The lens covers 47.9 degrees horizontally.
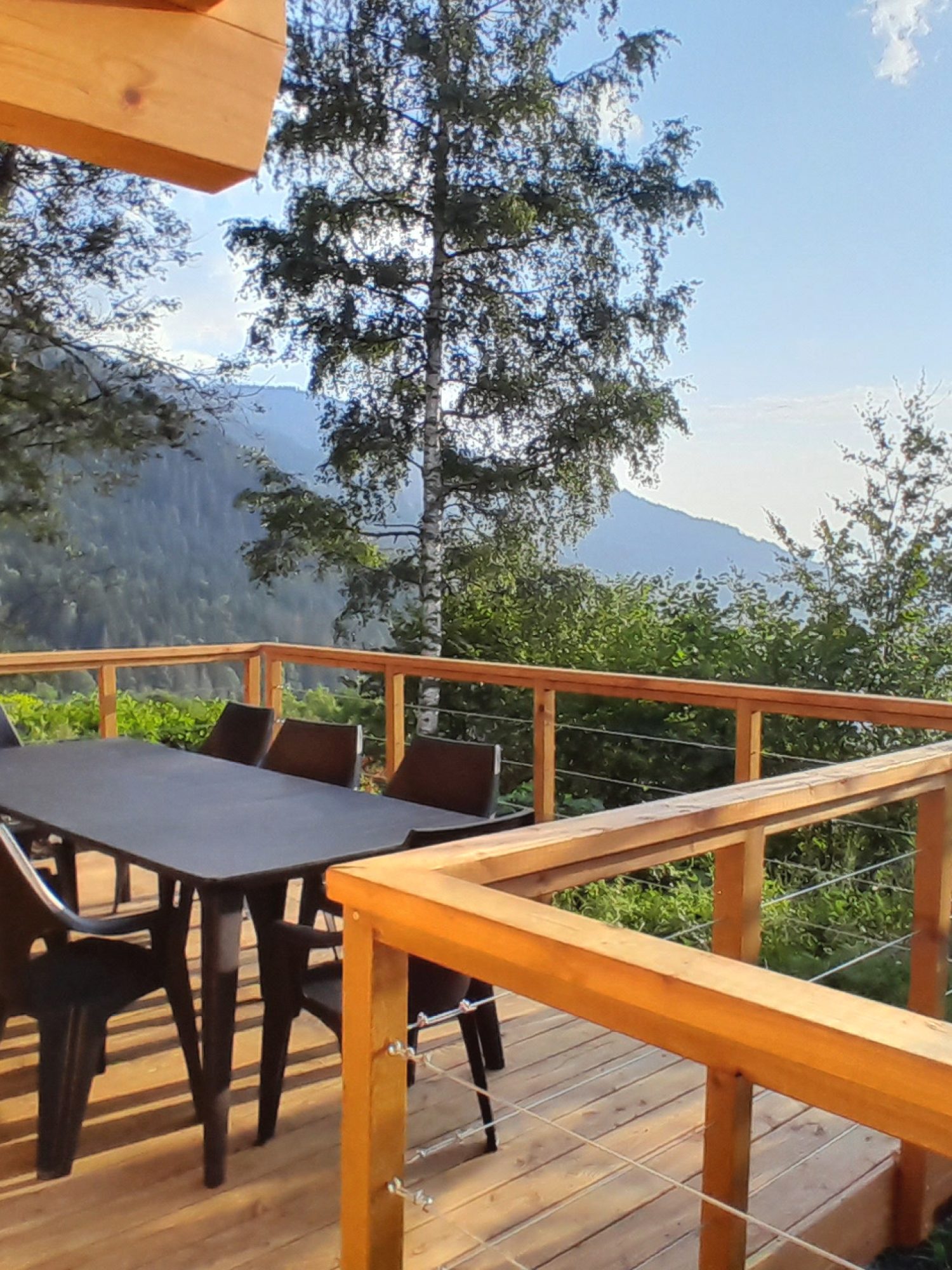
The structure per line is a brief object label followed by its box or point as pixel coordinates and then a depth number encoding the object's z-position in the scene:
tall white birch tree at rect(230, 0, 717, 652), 8.30
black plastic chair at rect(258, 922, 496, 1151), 2.29
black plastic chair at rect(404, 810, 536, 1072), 2.25
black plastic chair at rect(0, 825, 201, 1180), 2.21
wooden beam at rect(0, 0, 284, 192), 1.69
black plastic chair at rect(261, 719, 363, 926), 3.57
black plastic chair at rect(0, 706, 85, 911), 3.34
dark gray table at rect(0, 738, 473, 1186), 2.25
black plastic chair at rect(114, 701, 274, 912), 4.12
